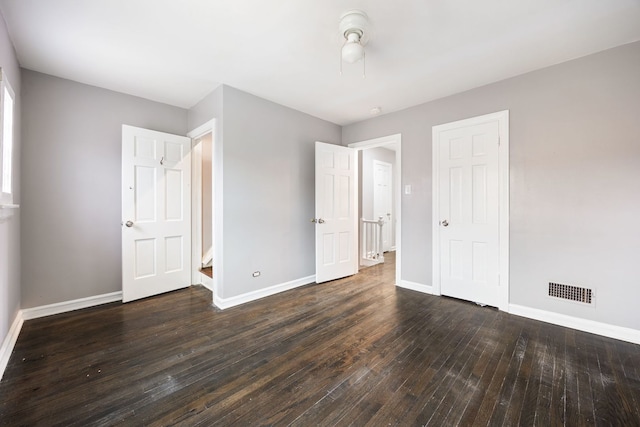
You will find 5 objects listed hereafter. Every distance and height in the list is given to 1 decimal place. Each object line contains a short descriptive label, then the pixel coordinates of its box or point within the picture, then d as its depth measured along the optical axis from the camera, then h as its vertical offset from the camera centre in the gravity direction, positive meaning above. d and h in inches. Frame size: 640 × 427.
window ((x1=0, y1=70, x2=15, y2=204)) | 72.8 +24.1
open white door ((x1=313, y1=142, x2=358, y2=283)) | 149.6 +1.3
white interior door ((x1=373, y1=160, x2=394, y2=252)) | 231.1 +15.5
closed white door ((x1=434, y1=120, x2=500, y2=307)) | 115.0 +1.4
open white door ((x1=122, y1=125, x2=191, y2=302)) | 120.0 +1.0
